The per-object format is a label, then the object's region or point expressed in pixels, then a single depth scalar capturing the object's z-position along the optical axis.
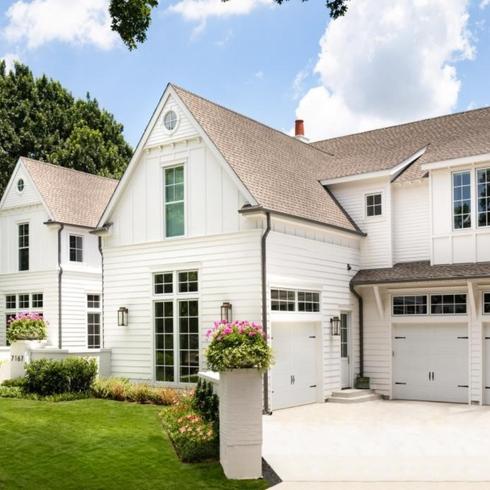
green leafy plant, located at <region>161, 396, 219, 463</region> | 11.46
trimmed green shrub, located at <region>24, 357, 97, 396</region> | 18.41
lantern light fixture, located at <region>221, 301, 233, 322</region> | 17.73
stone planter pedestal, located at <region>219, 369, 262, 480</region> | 10.39
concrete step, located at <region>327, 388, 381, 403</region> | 19.47
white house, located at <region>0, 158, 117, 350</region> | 28.00
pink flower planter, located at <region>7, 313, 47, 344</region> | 23.41
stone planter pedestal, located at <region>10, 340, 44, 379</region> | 22.19
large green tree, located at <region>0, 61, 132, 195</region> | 40.22
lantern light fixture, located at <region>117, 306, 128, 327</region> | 20.36
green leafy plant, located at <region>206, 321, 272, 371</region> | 10.35
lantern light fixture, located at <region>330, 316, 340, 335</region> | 19.91
